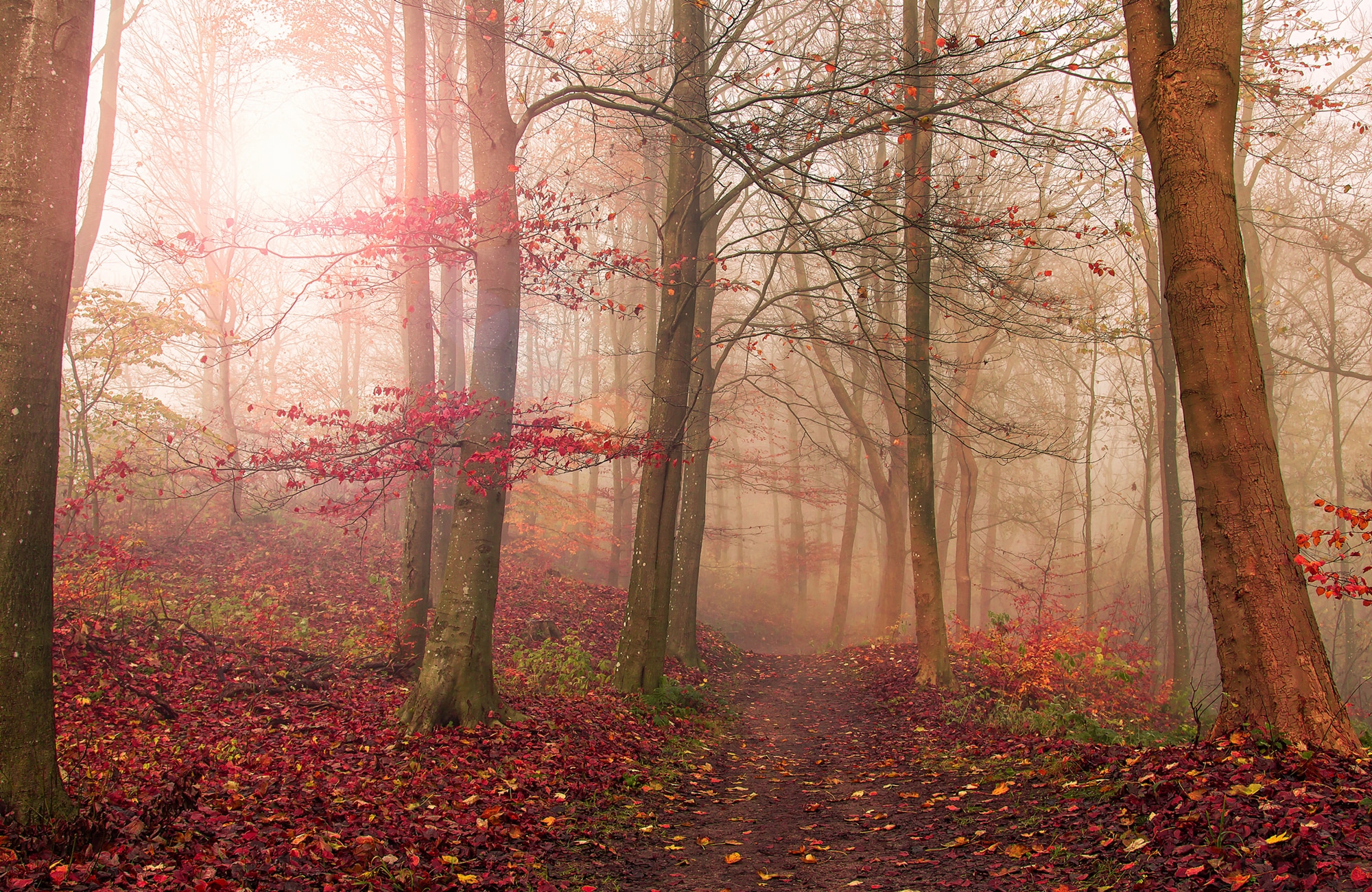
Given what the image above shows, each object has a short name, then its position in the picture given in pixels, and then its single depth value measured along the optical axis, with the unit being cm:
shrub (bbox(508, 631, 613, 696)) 901
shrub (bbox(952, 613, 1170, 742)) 753
